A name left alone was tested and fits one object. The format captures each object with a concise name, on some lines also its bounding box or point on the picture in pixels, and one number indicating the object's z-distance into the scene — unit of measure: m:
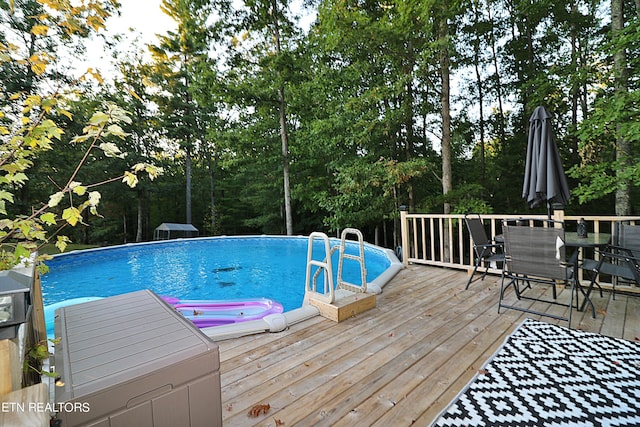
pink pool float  4.45
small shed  14.23
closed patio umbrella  3.52
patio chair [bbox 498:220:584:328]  2.93
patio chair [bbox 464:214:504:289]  3.94
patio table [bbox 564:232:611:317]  2.94
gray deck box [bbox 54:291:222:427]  0.92
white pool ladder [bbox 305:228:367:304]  3.14
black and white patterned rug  1.72
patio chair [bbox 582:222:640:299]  2.87
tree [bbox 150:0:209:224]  10.85
